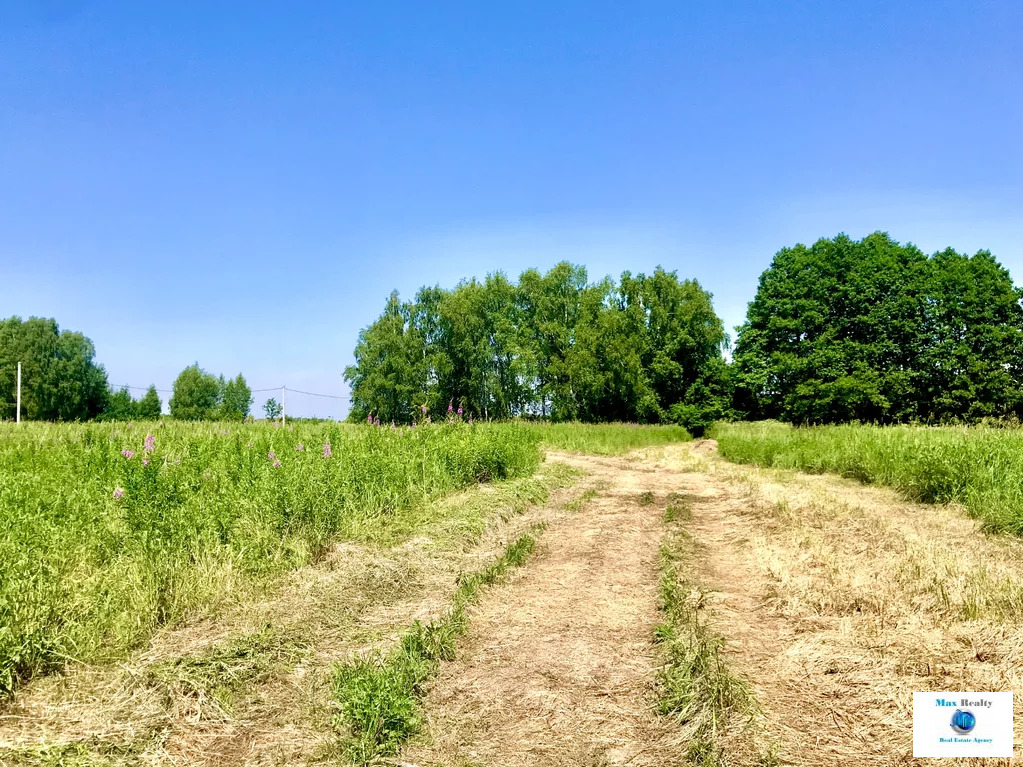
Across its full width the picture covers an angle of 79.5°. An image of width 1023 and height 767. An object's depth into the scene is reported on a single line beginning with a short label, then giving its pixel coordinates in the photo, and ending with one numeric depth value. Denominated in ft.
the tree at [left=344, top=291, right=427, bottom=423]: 165.89
